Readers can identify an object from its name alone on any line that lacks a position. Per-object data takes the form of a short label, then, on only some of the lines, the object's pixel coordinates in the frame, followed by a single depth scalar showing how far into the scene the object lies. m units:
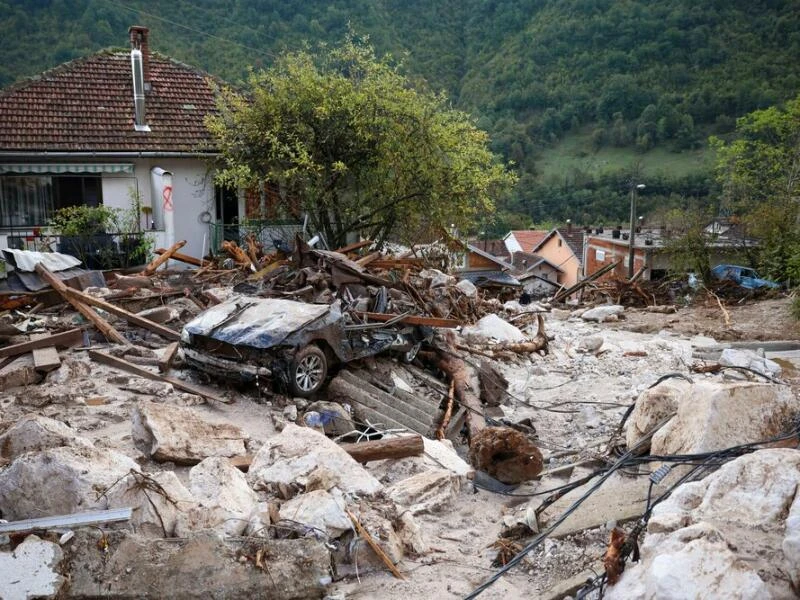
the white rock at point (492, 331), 16.67
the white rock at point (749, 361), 13.62
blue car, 27.62
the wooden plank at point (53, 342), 10.86
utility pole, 37.24
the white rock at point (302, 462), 6.72
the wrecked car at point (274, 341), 10.06
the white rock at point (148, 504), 5.36
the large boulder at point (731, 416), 6.51
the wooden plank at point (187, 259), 17.77
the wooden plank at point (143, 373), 10.19
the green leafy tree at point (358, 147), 18.56
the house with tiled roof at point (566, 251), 53.53
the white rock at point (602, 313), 22.48
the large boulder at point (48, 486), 5.34
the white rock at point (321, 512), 5.76
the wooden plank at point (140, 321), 12.63
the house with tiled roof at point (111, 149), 19.73
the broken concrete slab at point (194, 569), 4.89
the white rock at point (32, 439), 6.11
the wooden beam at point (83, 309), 12.28
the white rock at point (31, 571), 4.61
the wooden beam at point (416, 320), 12.10
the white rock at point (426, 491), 7.36
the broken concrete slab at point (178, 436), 7.22
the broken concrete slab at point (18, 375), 10.09
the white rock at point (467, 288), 19.06
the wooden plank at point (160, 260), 16.66
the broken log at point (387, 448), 8.16
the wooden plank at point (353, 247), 16.23
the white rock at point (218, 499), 5.57
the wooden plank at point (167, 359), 10.76
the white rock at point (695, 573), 3.90
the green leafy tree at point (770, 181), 29.20
